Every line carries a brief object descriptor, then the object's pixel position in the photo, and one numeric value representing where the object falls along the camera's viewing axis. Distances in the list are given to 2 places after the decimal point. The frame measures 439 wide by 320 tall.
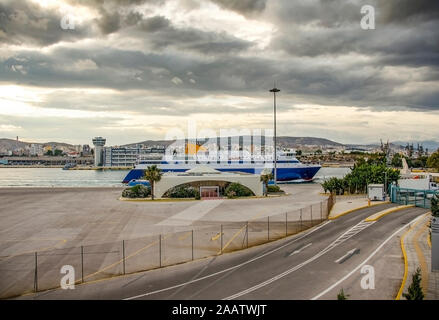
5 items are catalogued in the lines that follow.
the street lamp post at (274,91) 70.57
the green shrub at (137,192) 58.19
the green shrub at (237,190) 58.62
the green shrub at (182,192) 57.09
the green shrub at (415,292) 13.68
